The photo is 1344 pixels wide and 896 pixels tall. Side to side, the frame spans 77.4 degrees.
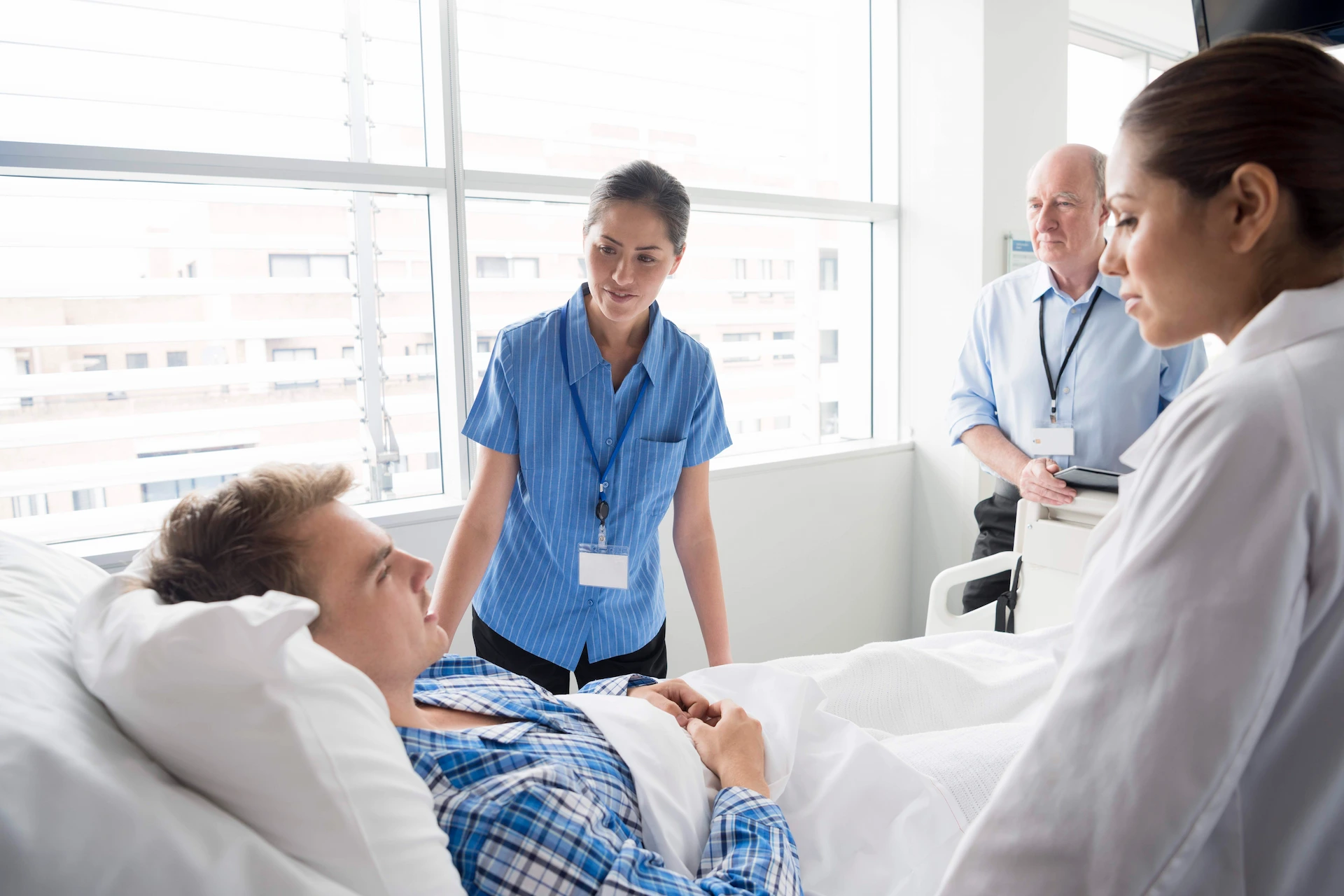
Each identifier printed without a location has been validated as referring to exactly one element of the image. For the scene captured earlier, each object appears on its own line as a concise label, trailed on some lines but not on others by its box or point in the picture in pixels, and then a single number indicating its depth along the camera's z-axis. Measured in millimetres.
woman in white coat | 683
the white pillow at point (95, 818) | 641
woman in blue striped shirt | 1736
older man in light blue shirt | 2342
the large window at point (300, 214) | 2094
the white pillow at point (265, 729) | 739
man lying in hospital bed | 988
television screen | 2172
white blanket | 1204
